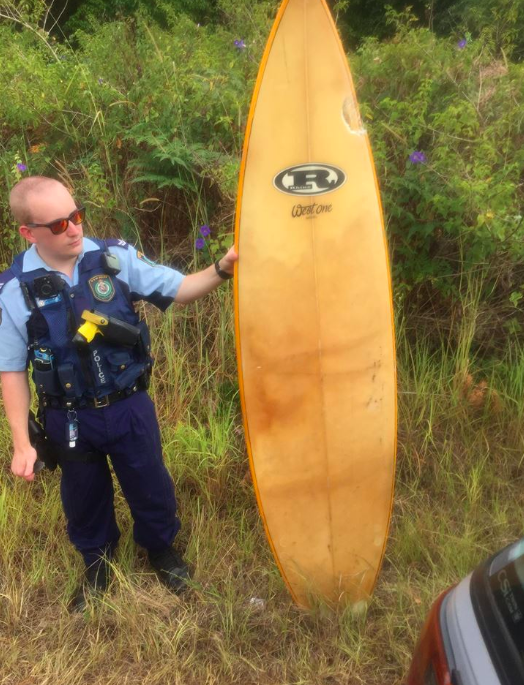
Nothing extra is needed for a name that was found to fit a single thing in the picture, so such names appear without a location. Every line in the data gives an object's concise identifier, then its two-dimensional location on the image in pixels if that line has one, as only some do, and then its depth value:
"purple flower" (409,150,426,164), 2.89
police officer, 1.81
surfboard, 2.05
